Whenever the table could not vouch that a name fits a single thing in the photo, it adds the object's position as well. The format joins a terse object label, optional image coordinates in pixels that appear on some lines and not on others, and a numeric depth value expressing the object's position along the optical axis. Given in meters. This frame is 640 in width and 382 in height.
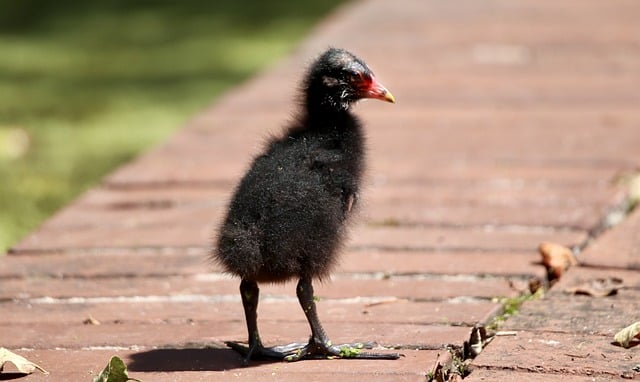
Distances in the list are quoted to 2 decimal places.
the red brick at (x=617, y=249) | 10.42
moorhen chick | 8.23
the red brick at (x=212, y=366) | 7.99
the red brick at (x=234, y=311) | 9.38
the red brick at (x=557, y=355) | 7.94
